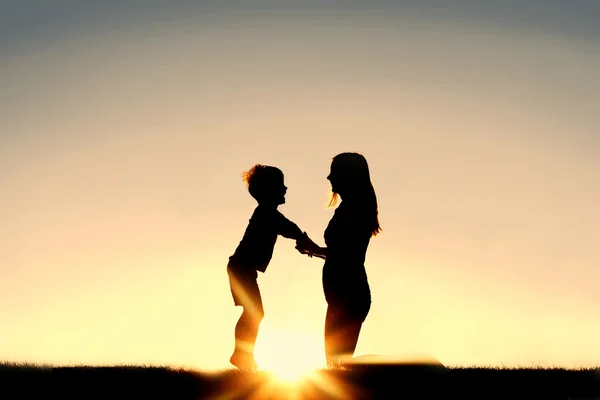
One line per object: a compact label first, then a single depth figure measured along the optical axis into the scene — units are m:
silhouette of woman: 15.04
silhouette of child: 16.02
